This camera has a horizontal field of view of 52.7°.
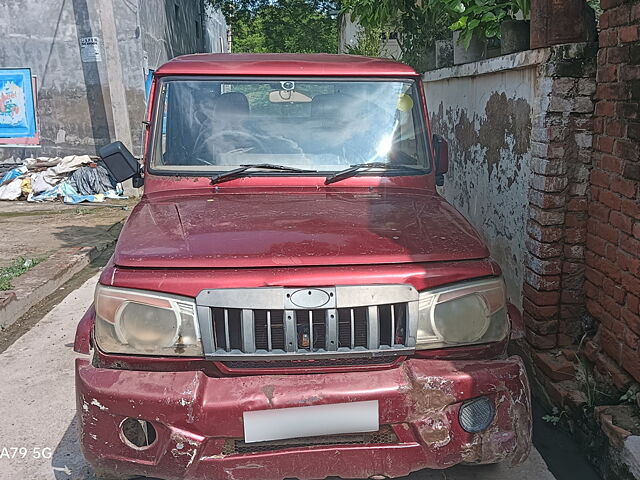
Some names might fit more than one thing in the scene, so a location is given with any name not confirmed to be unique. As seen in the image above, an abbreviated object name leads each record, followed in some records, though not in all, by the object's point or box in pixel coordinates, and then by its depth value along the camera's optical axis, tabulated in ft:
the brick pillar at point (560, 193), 10.83
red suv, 7.29
